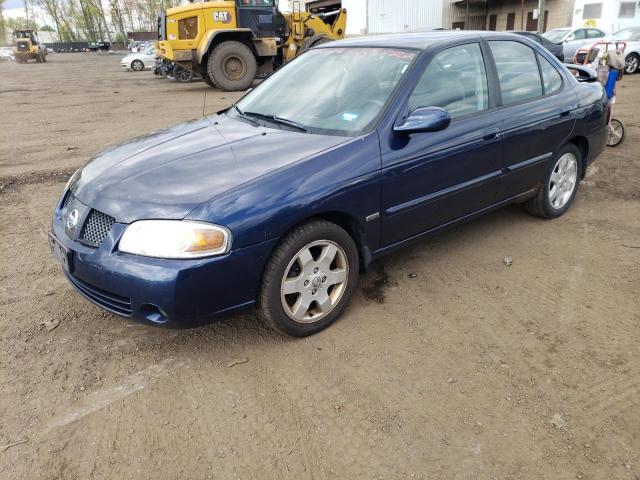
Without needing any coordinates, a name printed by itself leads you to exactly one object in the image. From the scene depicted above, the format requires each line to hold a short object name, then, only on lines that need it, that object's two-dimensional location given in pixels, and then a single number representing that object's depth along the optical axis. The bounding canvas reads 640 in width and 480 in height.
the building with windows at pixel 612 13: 24.75
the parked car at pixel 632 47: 17.05
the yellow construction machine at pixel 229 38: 14.24
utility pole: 25.78
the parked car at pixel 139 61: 27.30
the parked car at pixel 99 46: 68.66
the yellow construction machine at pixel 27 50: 43.34
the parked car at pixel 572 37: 17.83
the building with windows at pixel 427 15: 38.06
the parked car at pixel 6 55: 54.38
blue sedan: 2.56
